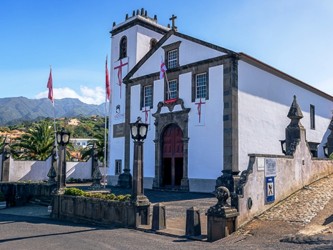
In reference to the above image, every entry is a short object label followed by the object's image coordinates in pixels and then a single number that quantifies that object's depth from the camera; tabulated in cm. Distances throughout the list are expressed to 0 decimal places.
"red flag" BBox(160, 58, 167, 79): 2281
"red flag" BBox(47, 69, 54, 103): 2248
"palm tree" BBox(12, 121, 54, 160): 3158
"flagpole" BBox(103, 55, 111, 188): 2422
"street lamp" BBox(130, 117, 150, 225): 1061
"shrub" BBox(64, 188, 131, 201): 1123
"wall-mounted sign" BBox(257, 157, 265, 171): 1091
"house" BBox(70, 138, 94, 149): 10075
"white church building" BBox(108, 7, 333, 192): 2003
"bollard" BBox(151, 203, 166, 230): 995
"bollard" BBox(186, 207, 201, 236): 920
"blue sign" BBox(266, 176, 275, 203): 1131
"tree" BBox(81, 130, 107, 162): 3372
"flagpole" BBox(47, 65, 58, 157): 2248
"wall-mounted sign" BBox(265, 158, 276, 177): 1134
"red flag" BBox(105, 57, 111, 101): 2422
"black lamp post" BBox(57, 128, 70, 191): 1371
